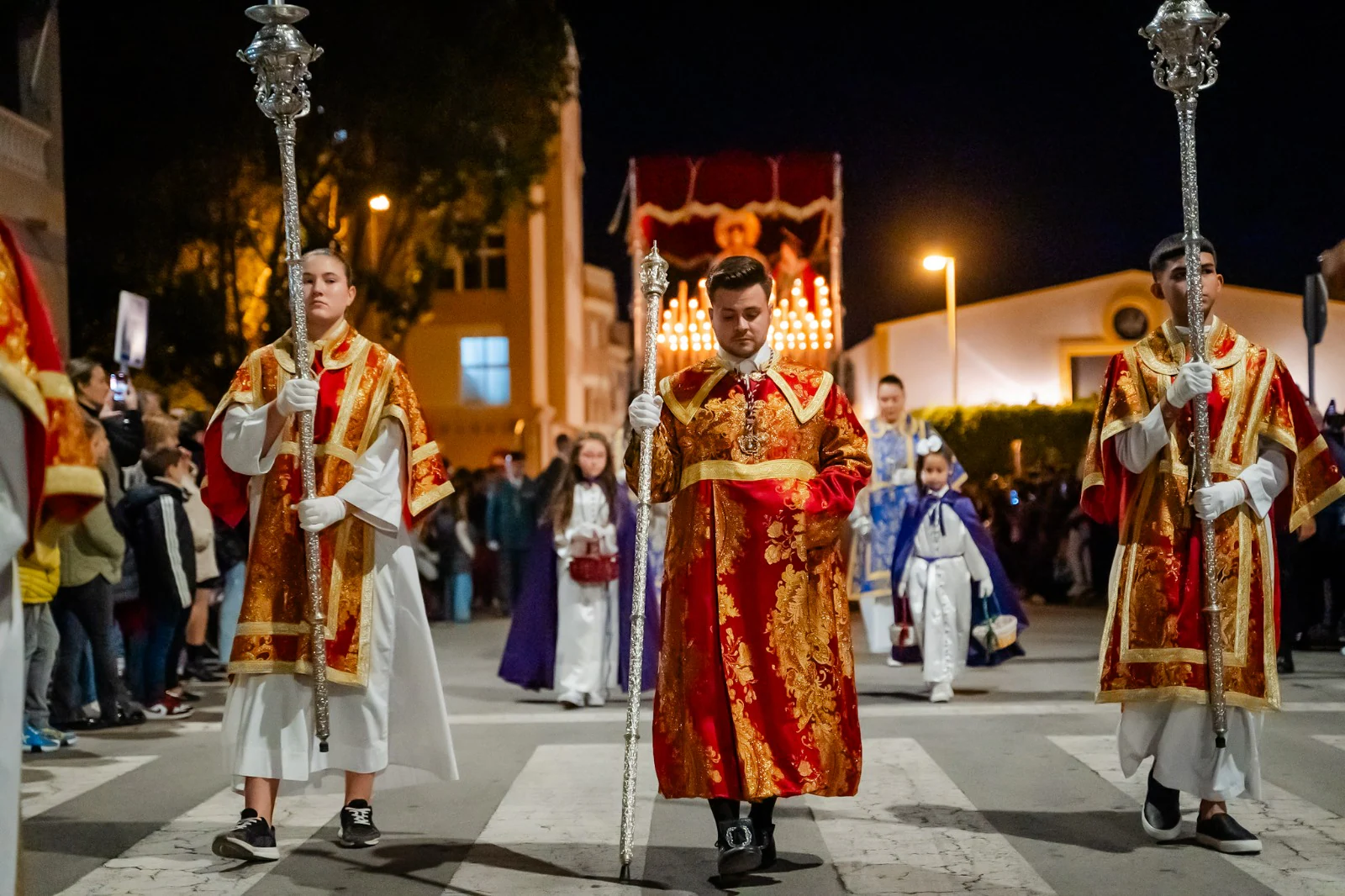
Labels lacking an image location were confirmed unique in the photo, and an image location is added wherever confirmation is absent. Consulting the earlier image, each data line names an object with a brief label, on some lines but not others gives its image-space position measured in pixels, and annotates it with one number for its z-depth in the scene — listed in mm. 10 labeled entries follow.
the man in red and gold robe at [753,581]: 5176
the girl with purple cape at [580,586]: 10328
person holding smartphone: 9734
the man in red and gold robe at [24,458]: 3613
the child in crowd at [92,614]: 8820
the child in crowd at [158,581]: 9719
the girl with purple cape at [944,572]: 10172
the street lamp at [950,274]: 24844
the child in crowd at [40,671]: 8266
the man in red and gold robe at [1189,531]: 5461
